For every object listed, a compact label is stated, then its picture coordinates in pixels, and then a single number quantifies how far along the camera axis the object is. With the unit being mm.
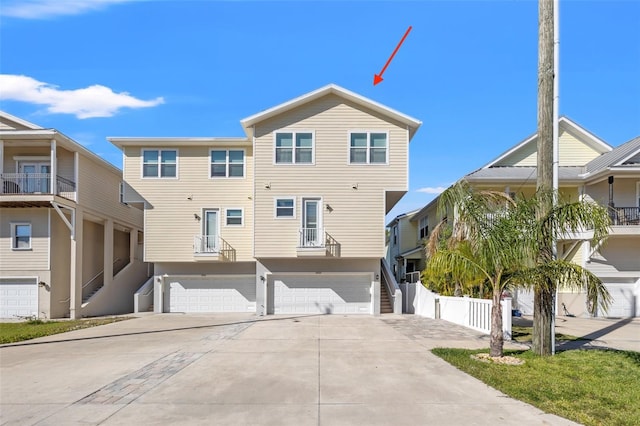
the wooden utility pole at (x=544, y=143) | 9578
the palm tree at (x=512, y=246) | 8883
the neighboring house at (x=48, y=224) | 19391
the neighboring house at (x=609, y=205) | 20094
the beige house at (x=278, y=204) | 19875
